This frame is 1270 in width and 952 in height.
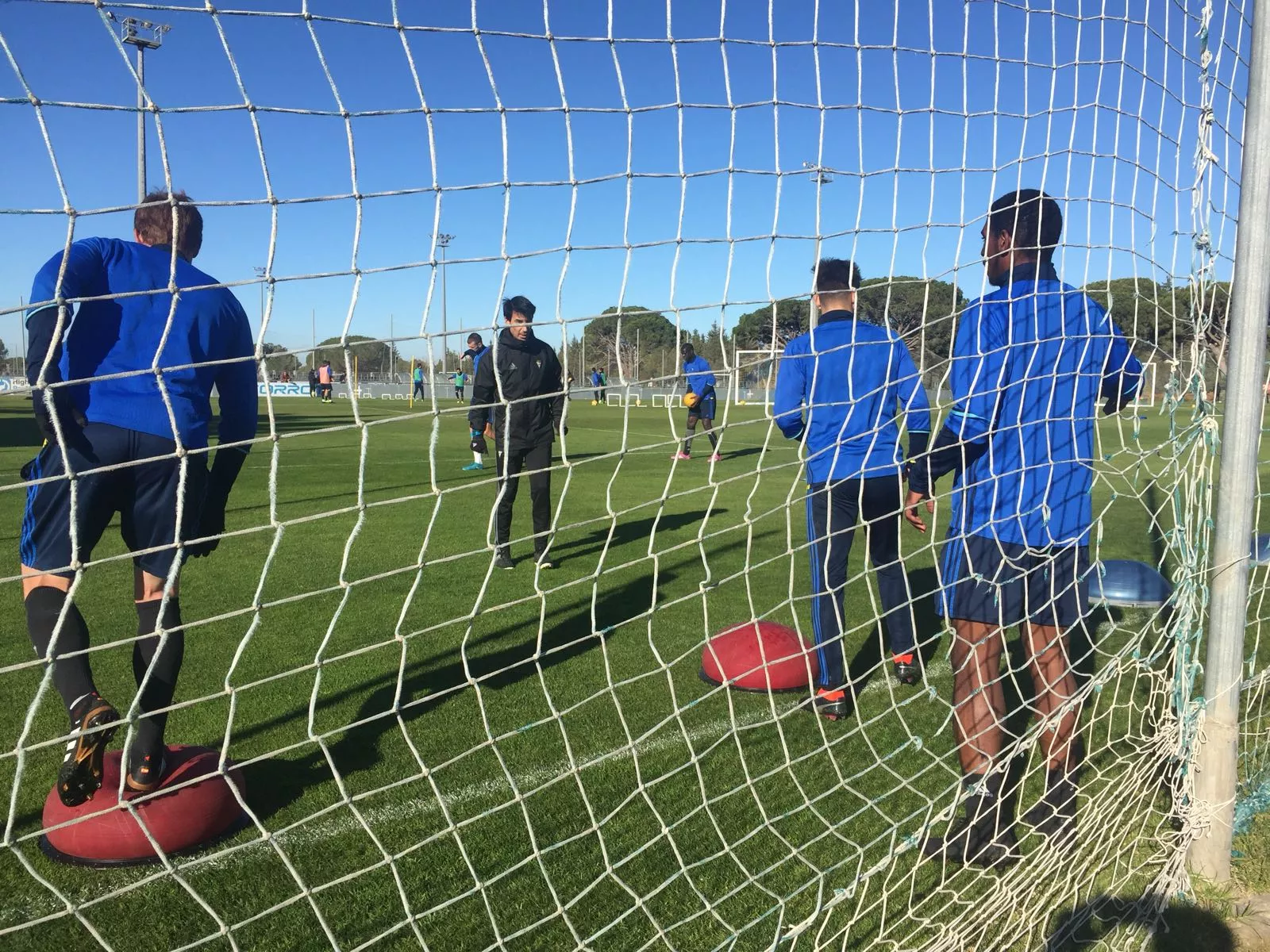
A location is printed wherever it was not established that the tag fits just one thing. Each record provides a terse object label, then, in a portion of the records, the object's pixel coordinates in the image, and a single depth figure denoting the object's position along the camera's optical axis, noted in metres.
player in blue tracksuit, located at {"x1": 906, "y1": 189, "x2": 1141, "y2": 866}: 2.81
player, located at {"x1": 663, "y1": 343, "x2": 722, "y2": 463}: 9.02
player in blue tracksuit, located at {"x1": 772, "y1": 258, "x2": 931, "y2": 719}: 3.38
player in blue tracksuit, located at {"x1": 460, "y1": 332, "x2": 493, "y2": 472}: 6.02
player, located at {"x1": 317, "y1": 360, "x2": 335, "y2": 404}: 30.24
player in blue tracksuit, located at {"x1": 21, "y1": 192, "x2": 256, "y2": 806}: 2.43
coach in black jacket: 5.89
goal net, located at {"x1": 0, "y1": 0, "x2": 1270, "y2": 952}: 2.34
